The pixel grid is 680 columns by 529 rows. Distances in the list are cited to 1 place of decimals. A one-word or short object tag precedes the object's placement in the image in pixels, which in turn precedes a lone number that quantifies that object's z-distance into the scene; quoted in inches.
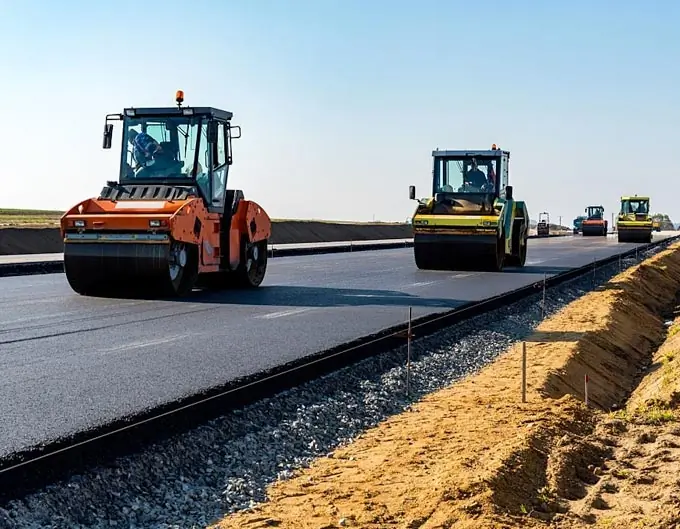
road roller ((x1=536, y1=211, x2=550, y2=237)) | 3336.6
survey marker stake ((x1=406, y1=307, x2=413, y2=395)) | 380.5
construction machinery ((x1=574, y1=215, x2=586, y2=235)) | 3902.8
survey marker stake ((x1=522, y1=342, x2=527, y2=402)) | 354.9
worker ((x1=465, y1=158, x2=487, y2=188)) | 957.8
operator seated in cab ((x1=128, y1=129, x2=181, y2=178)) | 634.8
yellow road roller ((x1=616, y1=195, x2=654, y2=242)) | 2244.1
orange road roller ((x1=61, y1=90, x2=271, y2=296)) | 575.8
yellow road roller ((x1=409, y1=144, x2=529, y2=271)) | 906.1
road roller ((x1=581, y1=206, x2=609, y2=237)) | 2896.2
